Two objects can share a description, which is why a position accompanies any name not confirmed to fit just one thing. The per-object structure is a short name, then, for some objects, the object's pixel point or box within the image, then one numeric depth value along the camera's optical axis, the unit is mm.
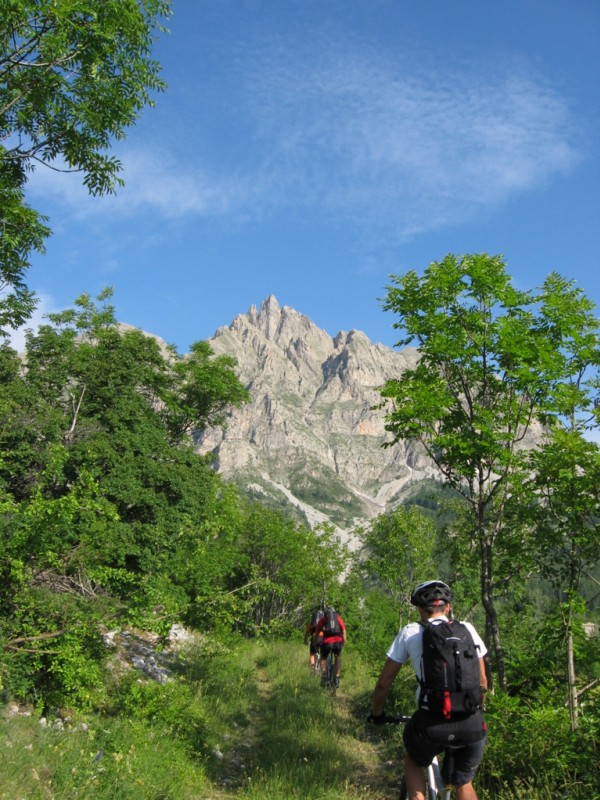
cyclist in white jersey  4121
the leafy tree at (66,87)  6484
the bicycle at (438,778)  4238
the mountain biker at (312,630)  13977
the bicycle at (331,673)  12773
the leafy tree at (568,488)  6730
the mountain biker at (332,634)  12766
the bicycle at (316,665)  14673
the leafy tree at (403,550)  25750
